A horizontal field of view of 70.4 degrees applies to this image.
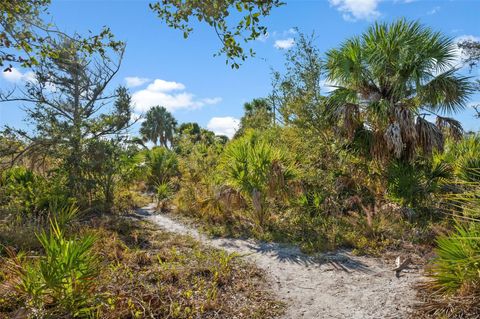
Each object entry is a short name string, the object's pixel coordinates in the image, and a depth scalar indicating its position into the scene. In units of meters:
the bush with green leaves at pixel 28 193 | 8.22
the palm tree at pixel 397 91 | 8.42
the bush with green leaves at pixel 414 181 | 8.32
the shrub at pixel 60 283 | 3.56
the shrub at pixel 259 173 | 8.00
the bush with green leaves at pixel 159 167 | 16.16
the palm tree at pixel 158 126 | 43.28
